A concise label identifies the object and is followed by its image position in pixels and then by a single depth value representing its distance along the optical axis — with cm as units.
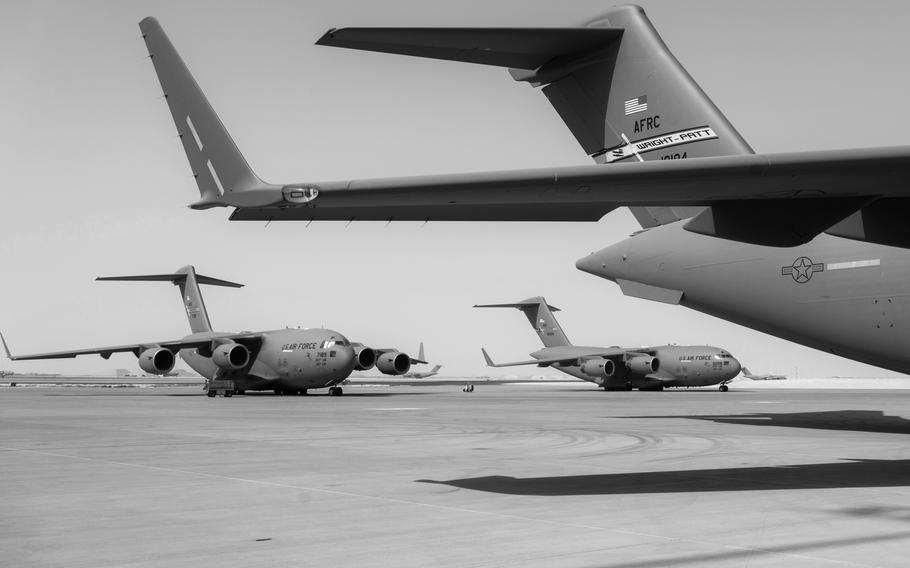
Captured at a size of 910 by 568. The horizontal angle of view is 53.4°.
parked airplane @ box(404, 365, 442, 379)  11439
